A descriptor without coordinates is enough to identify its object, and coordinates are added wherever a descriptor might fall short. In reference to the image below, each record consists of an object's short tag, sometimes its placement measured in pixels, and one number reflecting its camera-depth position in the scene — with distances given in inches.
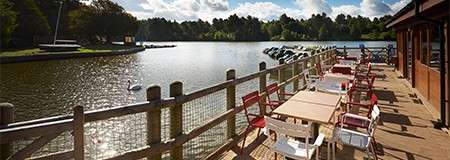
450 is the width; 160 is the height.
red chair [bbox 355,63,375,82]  366.8
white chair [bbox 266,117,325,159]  129.0
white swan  722.3
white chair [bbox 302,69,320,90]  302.7
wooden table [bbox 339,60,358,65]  504.5
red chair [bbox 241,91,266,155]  181.4
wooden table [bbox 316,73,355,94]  278.2
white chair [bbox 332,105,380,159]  154.3
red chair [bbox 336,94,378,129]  181.4
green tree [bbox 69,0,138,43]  2530.5
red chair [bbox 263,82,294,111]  216.2
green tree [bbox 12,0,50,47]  1921.8
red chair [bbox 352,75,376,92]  282.4
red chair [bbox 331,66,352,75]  357.9
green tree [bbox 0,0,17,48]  1446.9
